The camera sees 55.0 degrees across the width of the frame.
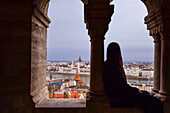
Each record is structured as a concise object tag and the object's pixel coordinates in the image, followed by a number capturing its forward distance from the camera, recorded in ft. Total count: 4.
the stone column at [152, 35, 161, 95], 10.89
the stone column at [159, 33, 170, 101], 10.03
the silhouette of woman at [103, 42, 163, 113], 8.57
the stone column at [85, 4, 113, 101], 9.49
